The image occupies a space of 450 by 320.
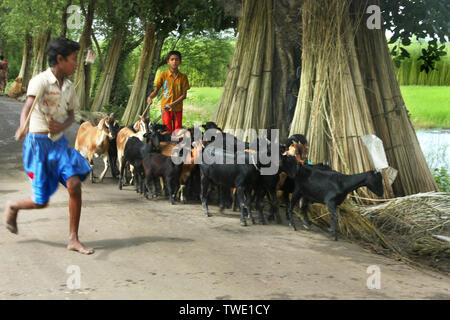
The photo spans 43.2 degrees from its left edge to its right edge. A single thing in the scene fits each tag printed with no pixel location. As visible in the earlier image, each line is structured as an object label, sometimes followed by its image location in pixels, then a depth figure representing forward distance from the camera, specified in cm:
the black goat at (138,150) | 791
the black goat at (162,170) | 730
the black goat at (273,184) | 627
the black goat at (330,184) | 618
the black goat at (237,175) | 638
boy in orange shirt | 852
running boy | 470
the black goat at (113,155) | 896
